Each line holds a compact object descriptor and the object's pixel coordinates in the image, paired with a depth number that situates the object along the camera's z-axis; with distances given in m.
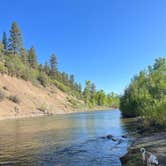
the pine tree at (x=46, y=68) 88.77
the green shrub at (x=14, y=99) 52.67
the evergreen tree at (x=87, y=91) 101.44
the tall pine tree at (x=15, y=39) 68.95
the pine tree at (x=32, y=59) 78.99
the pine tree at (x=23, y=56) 72.38
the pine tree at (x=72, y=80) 101.25
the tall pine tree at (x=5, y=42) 70.36
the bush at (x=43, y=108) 57.28
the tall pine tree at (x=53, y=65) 90.19
